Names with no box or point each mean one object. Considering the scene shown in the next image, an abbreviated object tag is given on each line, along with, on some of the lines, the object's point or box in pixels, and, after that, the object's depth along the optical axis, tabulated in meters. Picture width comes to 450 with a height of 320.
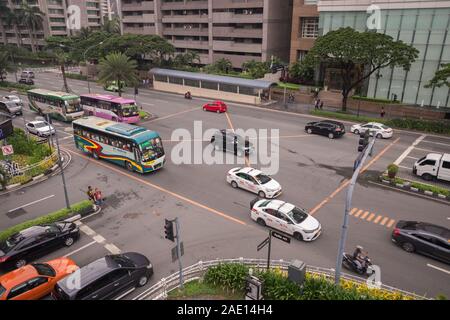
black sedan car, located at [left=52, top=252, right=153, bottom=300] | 13.65
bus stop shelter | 51.94
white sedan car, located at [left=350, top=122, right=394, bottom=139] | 35.34
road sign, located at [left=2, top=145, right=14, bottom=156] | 24.17
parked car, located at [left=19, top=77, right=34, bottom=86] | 68.88
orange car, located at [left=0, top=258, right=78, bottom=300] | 13.94
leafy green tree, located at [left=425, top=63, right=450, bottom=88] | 34.29
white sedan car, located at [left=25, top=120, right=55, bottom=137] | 36.12
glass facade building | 43.34
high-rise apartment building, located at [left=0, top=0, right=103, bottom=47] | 114.31
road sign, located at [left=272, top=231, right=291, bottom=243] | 12.94
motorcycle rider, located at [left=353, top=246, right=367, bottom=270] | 15.61
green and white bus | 40.62
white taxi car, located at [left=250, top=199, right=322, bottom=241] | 18.09
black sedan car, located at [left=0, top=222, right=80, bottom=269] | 16.48
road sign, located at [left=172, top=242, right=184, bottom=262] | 13.20
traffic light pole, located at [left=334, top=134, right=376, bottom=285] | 10.70
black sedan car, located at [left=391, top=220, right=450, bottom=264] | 16.36
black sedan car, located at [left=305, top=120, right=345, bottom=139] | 35.50
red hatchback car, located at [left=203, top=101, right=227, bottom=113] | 46.50
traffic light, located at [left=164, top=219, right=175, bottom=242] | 12.83
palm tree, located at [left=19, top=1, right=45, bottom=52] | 102.25
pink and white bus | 39.25
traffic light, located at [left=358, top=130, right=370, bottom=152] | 12.04
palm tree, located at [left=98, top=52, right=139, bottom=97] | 45.56
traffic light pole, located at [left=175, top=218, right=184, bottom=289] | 13.01
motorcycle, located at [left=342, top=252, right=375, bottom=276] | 15.62
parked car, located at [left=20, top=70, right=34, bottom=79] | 72.44
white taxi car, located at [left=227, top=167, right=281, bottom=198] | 22.55
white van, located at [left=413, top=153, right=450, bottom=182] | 24.98
